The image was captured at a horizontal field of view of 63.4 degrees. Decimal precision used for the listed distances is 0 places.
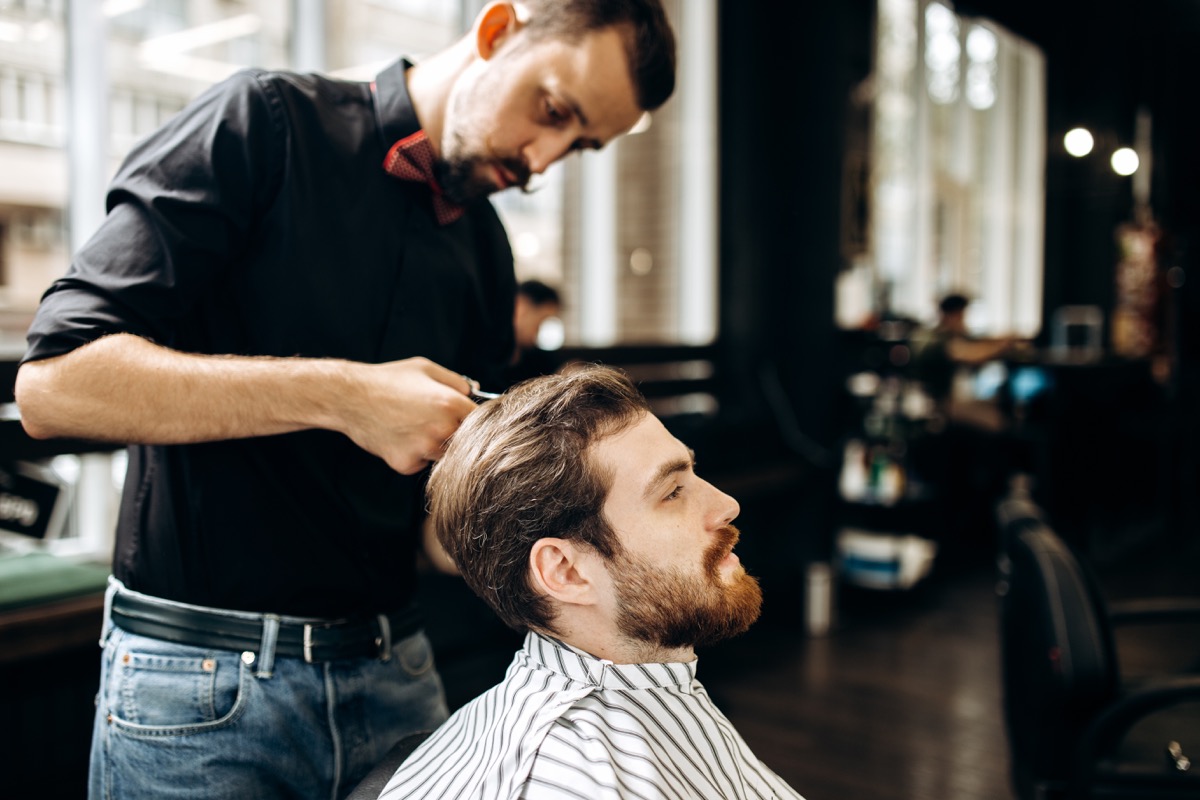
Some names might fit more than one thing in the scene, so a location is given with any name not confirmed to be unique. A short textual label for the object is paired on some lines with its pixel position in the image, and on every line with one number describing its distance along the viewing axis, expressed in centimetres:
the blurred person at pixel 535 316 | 342
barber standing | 103
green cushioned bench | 218
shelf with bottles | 489
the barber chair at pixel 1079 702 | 186
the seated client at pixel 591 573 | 111
